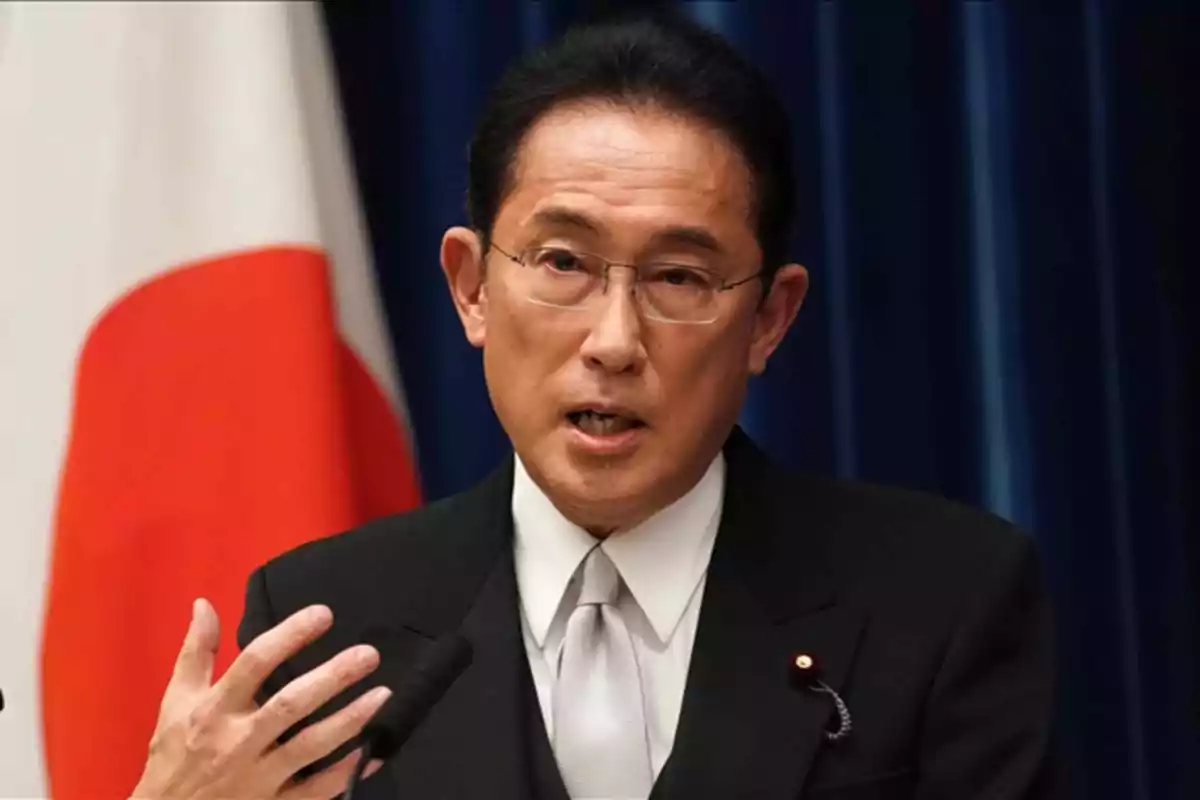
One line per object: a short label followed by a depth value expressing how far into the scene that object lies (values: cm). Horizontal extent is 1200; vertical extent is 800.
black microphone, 736
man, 751
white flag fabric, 777
